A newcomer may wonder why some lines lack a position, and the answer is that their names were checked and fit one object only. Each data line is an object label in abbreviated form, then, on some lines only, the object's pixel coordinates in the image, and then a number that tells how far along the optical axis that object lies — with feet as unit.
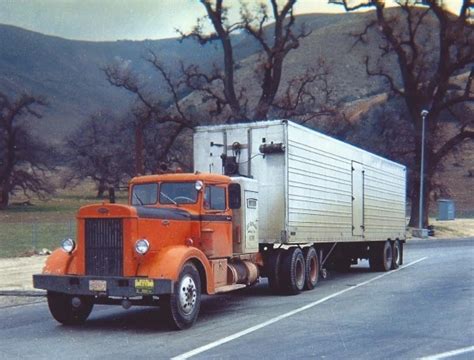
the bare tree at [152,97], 139.13
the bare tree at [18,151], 214.48
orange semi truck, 36.81
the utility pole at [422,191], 150.61
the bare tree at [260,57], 145.28
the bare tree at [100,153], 250.78
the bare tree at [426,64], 154.92
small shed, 207.10
